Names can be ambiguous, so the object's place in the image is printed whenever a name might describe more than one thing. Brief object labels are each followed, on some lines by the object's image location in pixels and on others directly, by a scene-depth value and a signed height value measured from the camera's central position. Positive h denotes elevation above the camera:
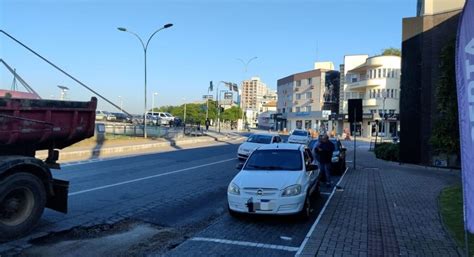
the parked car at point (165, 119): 65.61 +0.26
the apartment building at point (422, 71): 20.84 +2.60
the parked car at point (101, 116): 70.09 +0.61
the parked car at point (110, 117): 68.16 +0.45
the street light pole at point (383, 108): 69.97 +2.43
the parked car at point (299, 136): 33.47 -1.07
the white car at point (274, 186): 7.96 -1.19
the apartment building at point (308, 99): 92.69 +5.11
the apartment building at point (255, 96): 178.12 +11.18
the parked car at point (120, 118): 65.29 +0.31
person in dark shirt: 13.36 -0.91
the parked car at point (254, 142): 21.88 -1.05
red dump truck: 6.57 -0.59
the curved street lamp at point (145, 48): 34.31 +5.78
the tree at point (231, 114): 113.62 +1.96
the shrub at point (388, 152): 24.59 -1.61
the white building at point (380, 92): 71.75 +5.25
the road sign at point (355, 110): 20.33 +0.62
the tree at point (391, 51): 94.83 +15.86
